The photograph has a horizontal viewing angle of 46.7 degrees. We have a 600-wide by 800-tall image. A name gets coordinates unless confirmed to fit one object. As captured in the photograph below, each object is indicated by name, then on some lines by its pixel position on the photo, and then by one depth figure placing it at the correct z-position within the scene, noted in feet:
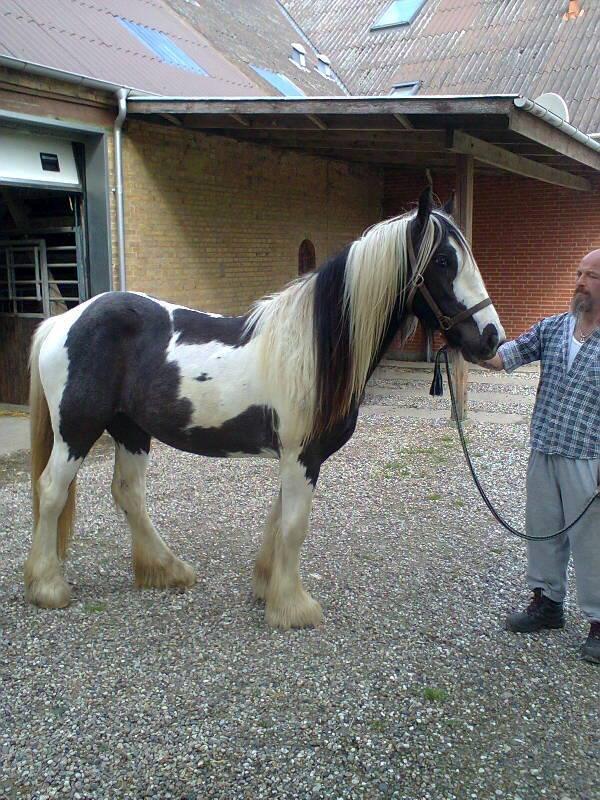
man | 9.57
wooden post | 22.99
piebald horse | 9.50
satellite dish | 34.01
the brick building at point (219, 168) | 21.57
